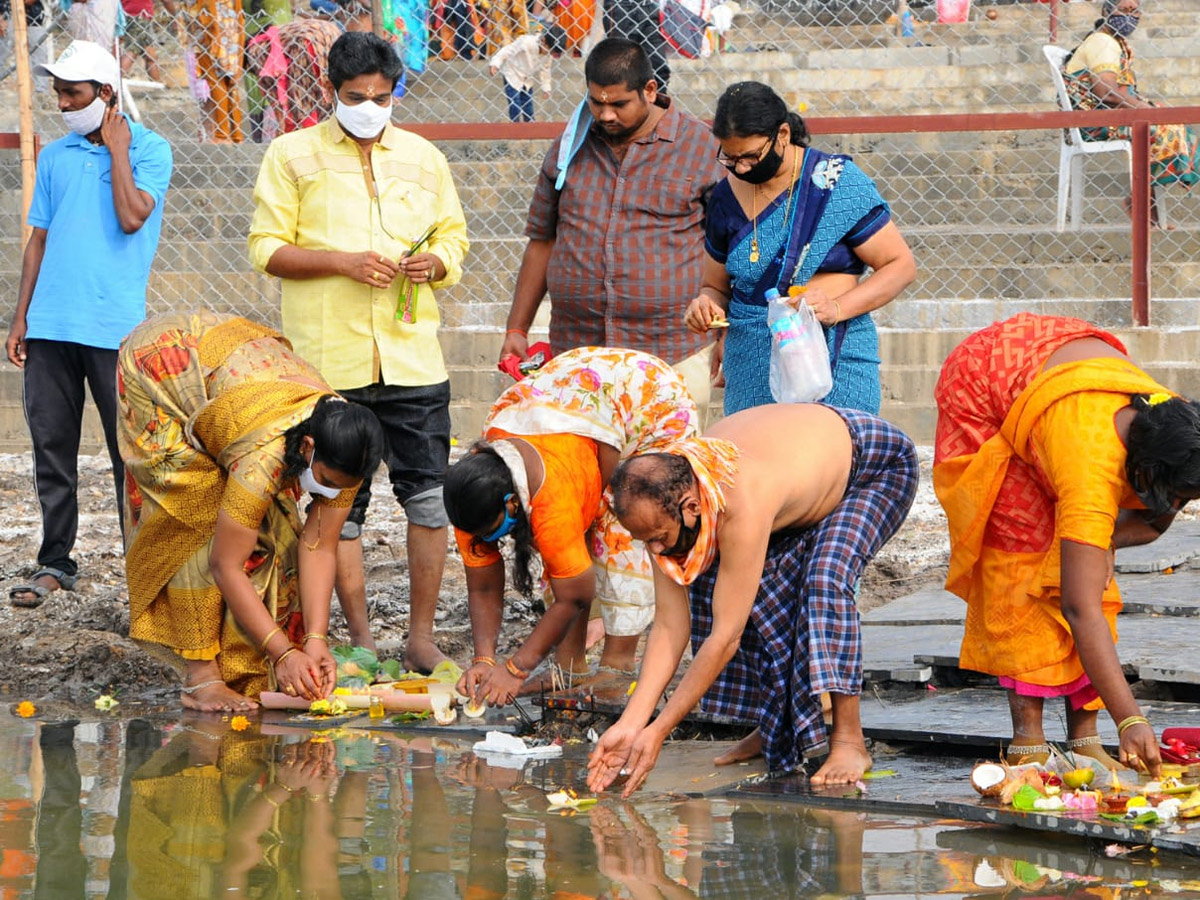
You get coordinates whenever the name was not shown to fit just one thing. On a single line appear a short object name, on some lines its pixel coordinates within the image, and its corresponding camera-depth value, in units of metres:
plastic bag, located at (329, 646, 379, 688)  10.57
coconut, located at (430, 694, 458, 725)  9.90
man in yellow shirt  11.30
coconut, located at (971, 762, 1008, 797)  7.35
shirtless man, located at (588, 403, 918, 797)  7.36
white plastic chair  19.72
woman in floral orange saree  9.05
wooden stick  17.59
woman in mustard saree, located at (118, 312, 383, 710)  9.80
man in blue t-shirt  12.63
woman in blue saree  9.50
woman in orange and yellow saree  7.18
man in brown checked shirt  11.30
